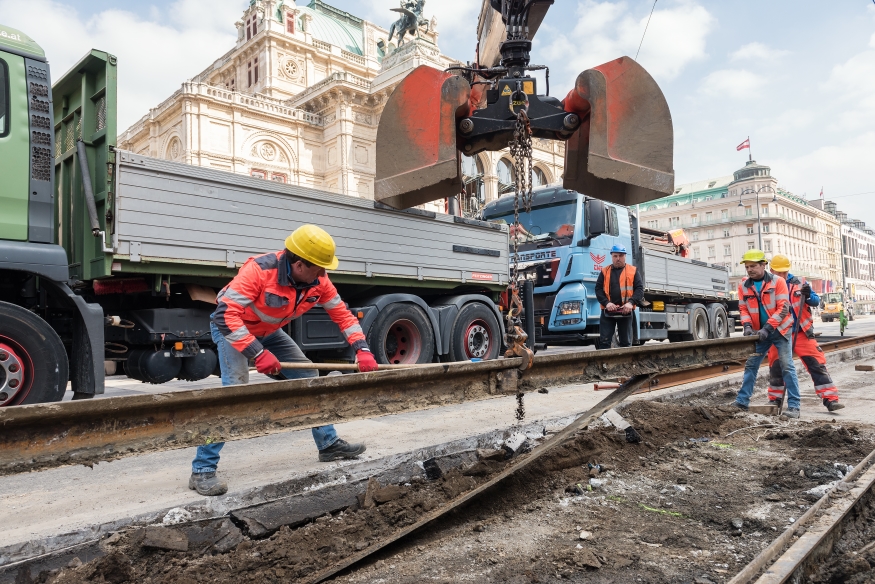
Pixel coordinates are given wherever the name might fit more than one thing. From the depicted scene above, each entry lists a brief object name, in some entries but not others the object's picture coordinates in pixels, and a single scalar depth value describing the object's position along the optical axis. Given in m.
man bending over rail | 3.64
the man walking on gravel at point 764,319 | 6.14
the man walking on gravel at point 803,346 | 6.46
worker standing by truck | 8.02
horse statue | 42.38
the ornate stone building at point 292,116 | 31.77
